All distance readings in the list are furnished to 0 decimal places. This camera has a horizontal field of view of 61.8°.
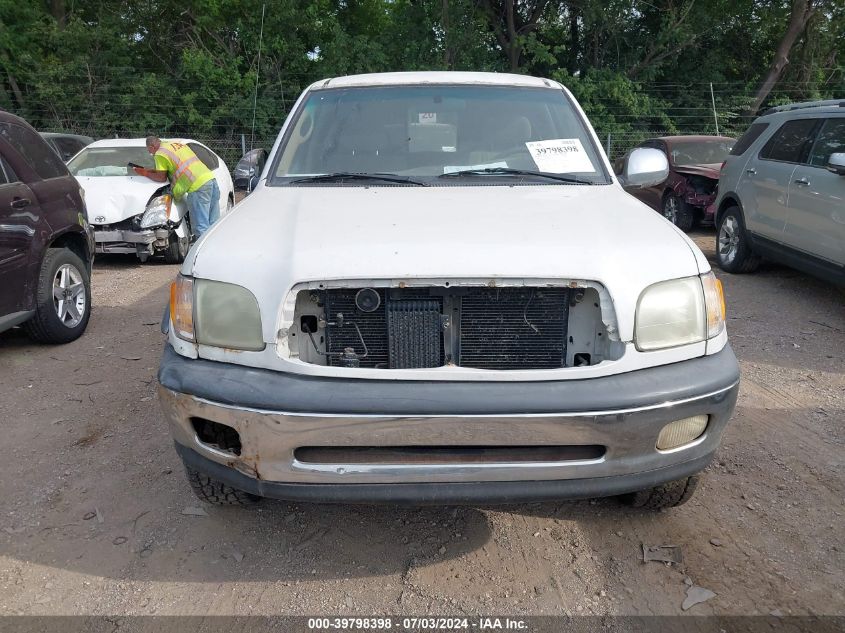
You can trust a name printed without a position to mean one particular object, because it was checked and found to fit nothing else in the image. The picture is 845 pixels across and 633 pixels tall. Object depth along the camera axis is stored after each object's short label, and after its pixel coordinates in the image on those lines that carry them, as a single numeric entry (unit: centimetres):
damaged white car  829
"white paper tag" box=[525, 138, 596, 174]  353
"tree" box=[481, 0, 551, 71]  1928
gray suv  599
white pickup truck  231
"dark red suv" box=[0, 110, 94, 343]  498
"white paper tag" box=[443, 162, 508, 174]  351
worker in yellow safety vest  850
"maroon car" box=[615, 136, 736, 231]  1023
